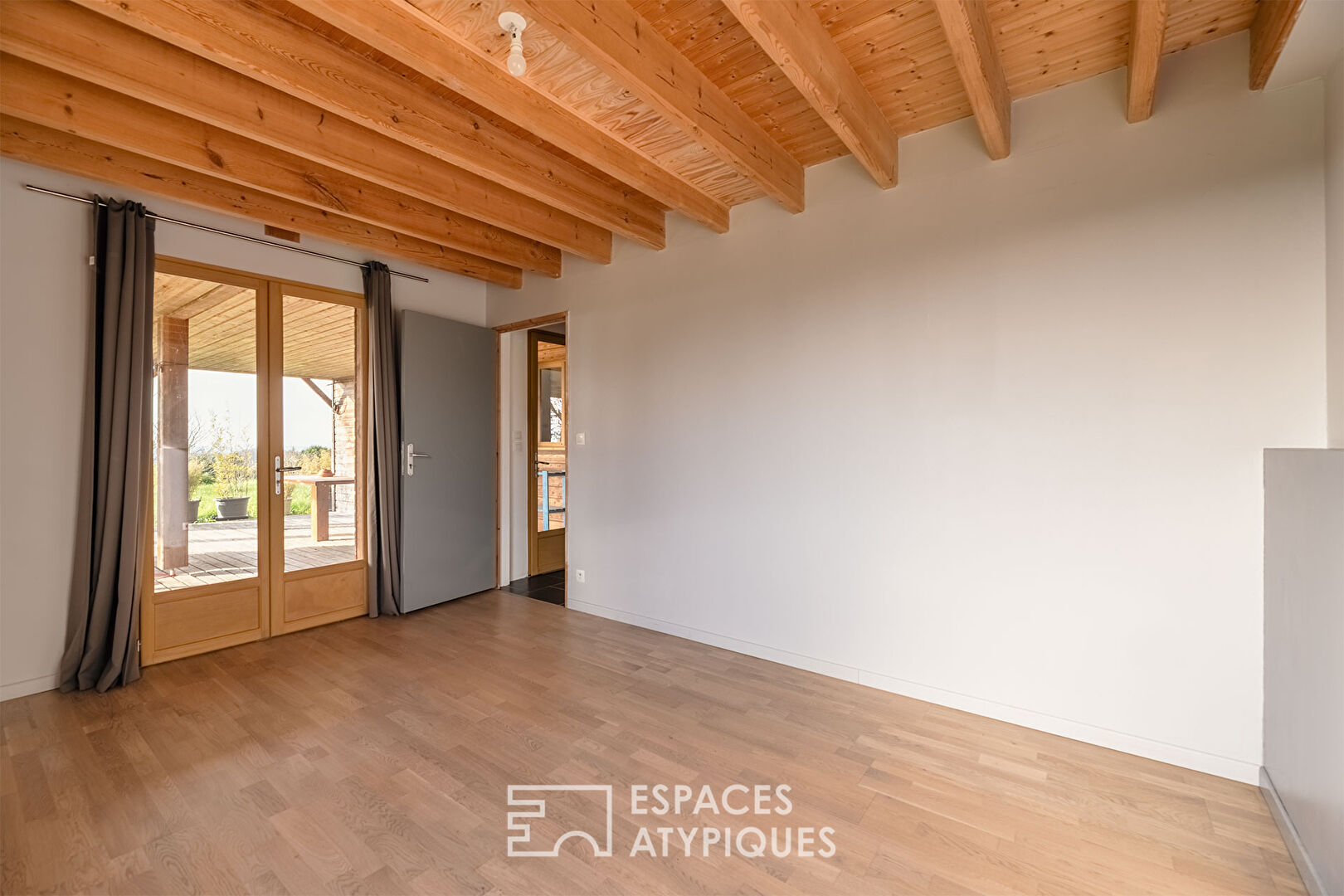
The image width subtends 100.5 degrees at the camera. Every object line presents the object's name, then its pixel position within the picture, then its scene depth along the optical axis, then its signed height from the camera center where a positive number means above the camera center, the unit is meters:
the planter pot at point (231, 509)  3.55 -0.35
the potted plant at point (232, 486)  3.55 -0.20
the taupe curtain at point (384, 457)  4.15 -0.02
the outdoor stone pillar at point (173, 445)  3.33 +0.06
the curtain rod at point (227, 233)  2.90 +1.40
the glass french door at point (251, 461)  3.35 -0.04
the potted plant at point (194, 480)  3.42 -0.16
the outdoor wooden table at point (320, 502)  4.01 -0.35
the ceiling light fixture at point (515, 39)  1.86 +1.39
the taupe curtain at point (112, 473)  2.99 -0.10
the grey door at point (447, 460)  4.36 -0.06
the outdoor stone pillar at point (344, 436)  4.12 +0.13
